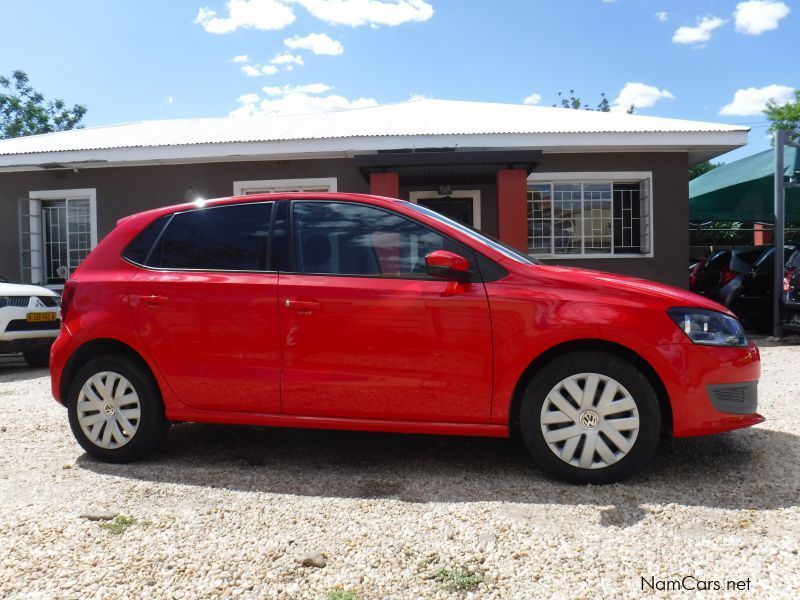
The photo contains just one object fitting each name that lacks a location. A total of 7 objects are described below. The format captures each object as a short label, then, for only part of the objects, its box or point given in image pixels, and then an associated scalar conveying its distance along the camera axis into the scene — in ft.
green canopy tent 42.58
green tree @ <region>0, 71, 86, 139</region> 109.29
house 29.27
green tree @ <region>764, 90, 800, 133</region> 72.49
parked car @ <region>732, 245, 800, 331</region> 32.04
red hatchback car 9.62
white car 23.11
